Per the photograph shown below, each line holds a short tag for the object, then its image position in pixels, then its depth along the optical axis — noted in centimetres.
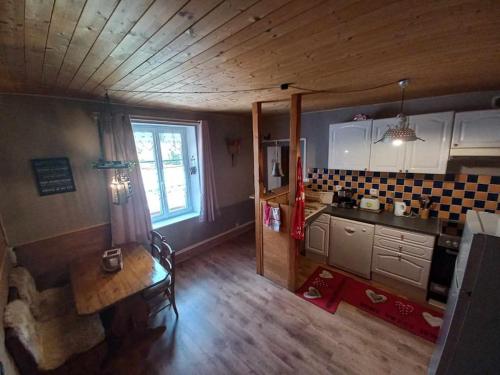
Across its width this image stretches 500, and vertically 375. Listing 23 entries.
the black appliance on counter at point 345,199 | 304
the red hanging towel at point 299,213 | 228
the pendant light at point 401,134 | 184
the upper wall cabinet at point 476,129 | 191
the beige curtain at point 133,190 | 233
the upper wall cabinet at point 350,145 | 265
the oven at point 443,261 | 203
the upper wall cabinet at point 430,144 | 214
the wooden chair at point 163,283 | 200
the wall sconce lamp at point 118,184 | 191
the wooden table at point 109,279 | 157
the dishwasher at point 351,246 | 257
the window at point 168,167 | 300
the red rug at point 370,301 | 200
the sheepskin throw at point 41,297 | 168
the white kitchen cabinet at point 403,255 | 219
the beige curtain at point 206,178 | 323
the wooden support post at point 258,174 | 245
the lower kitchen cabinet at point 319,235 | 291
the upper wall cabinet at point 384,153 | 244
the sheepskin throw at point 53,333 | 132
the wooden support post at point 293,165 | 214
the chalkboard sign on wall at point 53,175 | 200
